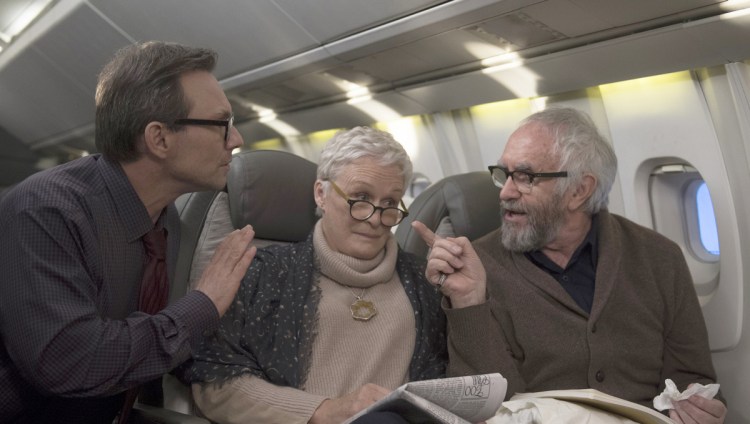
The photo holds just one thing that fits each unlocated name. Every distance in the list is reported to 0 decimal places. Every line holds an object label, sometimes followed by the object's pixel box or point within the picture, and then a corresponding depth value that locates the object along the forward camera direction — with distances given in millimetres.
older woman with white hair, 2182
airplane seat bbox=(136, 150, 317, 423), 2463
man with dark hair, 1832
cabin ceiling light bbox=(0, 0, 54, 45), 5008
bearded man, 2355
